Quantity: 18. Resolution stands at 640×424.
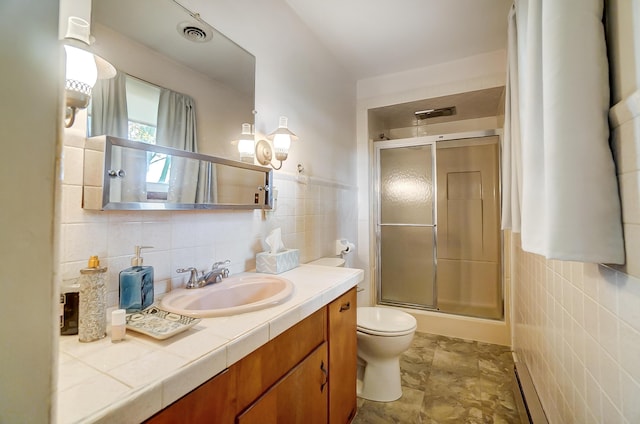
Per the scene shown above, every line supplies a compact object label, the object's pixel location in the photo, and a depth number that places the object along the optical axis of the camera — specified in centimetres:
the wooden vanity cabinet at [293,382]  63
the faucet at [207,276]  109
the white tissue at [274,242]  145
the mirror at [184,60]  92
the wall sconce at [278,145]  152
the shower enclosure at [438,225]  285
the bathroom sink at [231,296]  86
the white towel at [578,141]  62
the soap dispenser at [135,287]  84
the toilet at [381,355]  162
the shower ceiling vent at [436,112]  282
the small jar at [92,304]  68
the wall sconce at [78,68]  75
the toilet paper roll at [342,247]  231
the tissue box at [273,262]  139
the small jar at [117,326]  68
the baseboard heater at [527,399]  133
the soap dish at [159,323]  68
